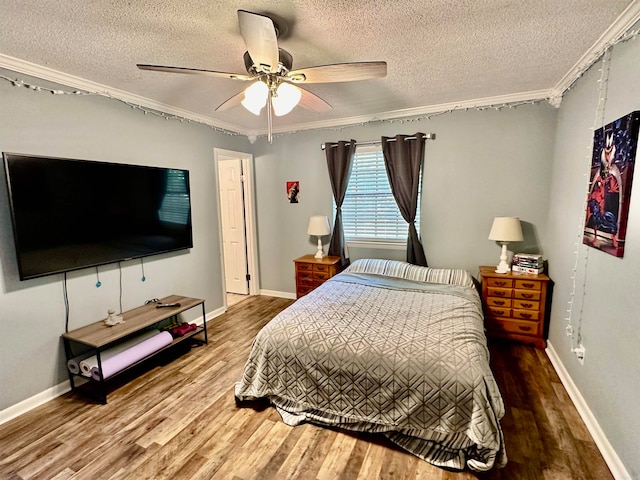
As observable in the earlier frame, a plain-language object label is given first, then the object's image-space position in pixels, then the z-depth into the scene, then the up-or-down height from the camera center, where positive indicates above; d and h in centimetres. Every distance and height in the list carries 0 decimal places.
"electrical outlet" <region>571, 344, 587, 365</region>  210 -108
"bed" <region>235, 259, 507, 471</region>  166 -105
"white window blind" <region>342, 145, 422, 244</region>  379 -6
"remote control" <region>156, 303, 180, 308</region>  295 -99
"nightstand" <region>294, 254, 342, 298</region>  379 -88
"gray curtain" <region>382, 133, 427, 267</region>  350 +29
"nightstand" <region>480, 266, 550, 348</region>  289 -103
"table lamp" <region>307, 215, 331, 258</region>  388 -32
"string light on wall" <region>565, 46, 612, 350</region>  198 -22
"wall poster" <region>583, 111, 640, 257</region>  161 +9
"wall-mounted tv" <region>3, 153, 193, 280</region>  212 -6
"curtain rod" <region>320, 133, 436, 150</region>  346 +72
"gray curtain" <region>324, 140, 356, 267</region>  384 +31
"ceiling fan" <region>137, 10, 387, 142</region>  144 +74
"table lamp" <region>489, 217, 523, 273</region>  299 -32
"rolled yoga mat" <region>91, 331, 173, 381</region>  228 -122
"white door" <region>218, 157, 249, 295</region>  454 -34
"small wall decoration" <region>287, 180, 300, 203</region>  427 +14
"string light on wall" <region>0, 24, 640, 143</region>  197 +94
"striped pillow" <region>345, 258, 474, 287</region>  316 -78
